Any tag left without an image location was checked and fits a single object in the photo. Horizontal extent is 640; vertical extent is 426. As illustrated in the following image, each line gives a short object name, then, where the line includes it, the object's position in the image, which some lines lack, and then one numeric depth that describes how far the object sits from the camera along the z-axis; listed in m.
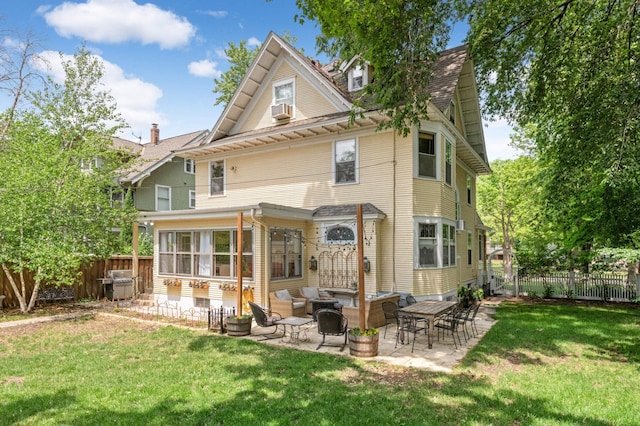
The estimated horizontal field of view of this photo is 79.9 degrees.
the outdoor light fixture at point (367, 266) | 12.69
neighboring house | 24.85
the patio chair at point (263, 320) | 9.34
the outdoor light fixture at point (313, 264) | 13.59
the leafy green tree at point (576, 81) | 7.86
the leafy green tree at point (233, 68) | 28.02
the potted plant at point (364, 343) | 7.84
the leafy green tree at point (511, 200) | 26.50
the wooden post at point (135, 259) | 15.03
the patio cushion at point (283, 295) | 11.71
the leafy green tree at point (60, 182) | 12.12
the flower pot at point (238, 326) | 9.60
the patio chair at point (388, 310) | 10.42
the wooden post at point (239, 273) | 9.84
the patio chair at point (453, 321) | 9.03
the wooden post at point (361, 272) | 8.13
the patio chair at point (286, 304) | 11.23
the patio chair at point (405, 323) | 8.95
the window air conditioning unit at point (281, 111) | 15.03
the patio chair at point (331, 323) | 8.44
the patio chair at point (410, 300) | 11.94
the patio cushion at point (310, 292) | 12.76
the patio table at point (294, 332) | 8.98
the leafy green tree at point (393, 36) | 8.30
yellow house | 12.69
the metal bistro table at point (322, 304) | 11.22
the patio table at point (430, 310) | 8.71
